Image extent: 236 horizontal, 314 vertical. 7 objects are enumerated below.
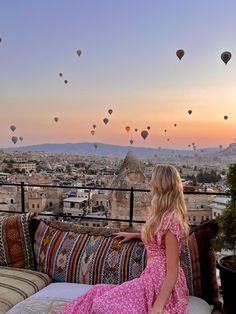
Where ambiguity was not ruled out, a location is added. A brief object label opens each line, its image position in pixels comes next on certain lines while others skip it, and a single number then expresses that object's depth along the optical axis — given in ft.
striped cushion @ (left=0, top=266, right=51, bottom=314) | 6.81
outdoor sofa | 6.84
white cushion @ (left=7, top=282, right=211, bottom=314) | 6.25
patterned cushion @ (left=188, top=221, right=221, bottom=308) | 6.96
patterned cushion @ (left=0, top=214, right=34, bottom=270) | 8.43
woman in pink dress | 5.60
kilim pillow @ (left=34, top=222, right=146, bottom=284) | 7.30
